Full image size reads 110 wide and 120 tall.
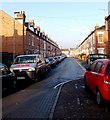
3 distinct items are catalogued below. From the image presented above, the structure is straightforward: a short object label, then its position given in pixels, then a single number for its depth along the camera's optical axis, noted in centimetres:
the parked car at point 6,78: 556
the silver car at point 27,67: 791
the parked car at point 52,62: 1743
